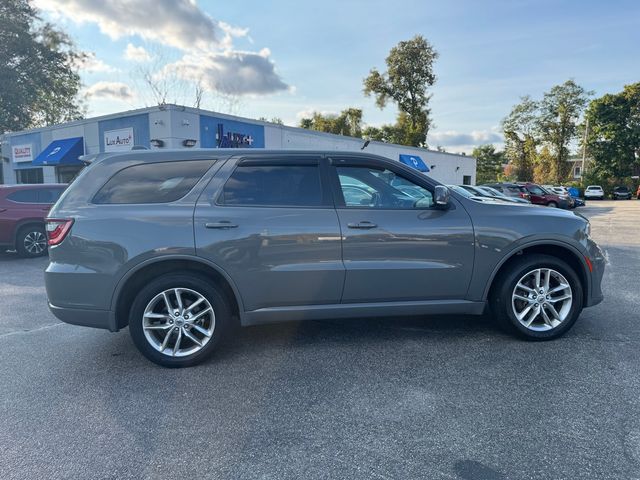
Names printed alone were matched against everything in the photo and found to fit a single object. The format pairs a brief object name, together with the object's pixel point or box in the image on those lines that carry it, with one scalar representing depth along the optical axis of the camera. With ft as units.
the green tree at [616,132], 146.20
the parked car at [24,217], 29.25
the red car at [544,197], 74.43
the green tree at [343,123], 154.10
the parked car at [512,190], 72.20
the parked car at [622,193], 139.44
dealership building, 45.65
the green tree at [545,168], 178.06
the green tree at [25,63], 81.30
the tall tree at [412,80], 141.28
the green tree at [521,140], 180.14
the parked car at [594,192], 137.18
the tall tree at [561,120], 169.16
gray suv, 11.39
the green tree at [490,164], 215.51
